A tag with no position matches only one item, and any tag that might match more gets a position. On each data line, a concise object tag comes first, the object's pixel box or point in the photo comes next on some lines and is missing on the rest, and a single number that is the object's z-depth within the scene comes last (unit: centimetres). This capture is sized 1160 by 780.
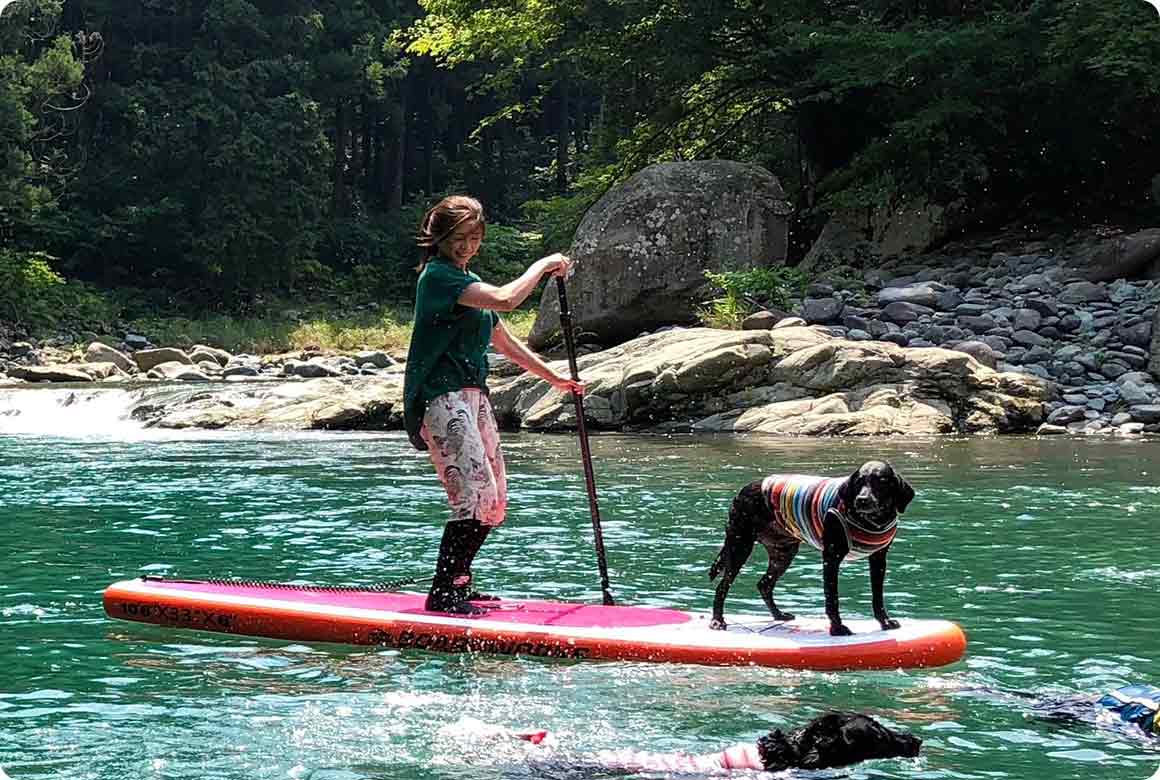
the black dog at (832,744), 412
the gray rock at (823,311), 1816
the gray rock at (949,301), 1834
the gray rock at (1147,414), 1464
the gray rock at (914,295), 1842
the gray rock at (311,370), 2636
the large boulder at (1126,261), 1897
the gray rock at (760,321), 1775
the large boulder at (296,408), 1767
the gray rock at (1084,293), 1794
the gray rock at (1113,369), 1589
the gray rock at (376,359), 2702
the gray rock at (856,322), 1767
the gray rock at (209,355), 3031
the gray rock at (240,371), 2764
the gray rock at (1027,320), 1727
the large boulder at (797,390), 1485
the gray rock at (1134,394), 1512
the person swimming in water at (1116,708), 460
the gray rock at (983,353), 1617
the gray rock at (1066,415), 1498
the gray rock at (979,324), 1739
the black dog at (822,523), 526
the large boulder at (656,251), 1977
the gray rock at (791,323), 1744
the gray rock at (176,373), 2700
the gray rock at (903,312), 1797
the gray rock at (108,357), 2970
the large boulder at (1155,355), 1563
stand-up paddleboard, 548
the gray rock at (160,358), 2972
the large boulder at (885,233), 2138
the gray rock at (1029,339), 1677
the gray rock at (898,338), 1728
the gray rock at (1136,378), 1556
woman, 597
